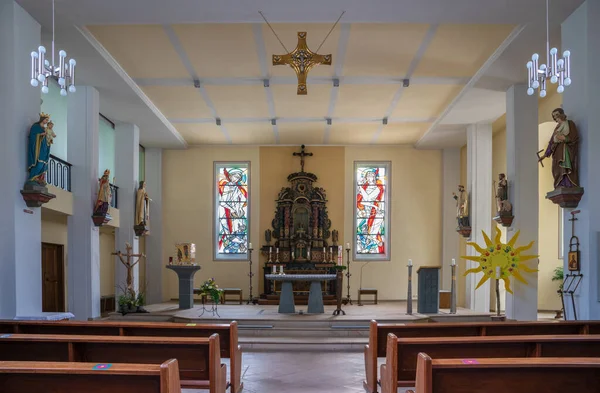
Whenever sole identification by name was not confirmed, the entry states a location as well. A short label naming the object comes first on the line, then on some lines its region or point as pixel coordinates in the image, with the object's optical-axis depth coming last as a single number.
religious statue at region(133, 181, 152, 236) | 13.43
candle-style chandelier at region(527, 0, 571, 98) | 5.67
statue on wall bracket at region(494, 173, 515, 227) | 10.29
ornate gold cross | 7.74
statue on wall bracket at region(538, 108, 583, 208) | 7.30
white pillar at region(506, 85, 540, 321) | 10.11
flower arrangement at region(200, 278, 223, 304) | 10.94
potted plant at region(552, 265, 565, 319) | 13.26
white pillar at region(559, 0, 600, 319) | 7.10
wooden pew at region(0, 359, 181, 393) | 2.60
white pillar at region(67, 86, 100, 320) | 10.59
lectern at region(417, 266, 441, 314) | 11.64
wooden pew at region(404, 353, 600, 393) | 2.79
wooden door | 12.30
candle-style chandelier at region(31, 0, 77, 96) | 5.86
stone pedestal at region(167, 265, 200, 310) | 12.64
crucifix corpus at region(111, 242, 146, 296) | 11.55
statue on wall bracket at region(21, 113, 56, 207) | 7.26
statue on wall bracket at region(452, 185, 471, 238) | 13.63
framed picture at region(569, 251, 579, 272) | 7.30
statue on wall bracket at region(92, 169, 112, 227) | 10.66
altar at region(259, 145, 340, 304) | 15.87
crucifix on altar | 16.72
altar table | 11.51
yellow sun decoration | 9.52
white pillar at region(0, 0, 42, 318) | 6.98
